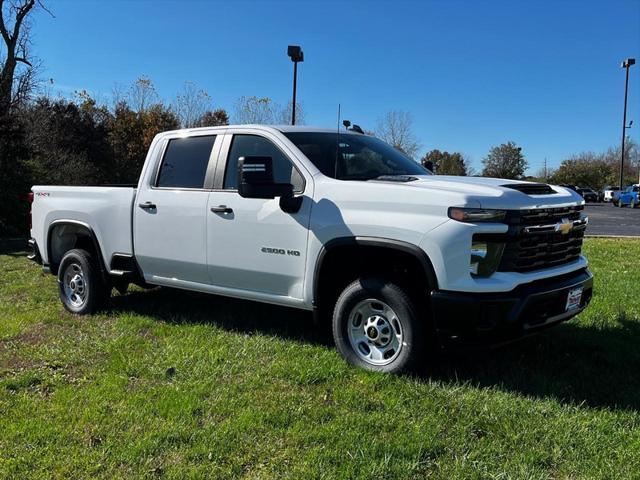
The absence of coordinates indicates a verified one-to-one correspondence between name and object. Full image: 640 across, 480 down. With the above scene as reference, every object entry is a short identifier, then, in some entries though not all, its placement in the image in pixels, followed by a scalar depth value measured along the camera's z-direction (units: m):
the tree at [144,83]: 35.59
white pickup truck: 3.83
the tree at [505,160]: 71.00
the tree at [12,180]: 16.00
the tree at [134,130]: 32.59
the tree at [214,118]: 35.17
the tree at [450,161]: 69.06
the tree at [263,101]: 28.56
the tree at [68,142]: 20.41
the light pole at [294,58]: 14.90
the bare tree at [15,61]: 22.97
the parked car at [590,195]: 54.12
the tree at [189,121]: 33.98
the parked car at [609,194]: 50.74
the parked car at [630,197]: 42.50
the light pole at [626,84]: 48.30
